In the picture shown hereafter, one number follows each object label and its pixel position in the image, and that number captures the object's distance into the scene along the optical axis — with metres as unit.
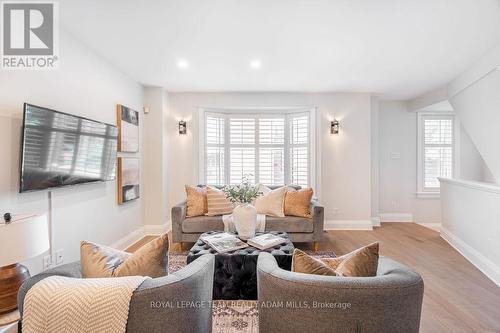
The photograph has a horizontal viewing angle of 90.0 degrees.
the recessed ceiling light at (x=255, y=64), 3.26
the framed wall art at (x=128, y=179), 3.55
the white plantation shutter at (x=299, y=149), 5.00
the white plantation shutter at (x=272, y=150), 5.17
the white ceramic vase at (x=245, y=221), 2.77
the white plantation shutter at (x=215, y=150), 4.98
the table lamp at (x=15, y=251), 1.45
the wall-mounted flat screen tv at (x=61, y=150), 2.03
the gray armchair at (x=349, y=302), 1.15
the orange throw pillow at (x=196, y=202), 3.72
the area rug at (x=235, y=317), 2.00
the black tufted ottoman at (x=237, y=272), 2.29
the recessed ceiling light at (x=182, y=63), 3.26
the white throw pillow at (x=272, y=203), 3.76
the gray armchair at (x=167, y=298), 1.08
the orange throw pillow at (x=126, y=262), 1.31
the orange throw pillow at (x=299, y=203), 3.71
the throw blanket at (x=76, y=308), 1.03
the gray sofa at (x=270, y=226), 3.57
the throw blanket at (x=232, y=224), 3.51
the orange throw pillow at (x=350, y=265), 1.32
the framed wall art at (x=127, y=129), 3.54
